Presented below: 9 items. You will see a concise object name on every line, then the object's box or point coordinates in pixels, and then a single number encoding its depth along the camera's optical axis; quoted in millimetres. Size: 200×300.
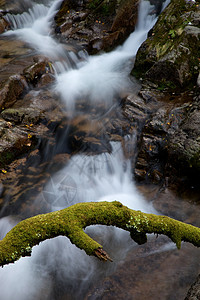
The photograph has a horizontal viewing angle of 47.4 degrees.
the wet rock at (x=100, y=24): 12469
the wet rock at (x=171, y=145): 5848
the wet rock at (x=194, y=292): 2736
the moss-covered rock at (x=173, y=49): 8016
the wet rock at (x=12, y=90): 7988
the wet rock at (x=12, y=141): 6487
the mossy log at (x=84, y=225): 2385
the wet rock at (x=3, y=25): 12622
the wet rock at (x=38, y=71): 9258
